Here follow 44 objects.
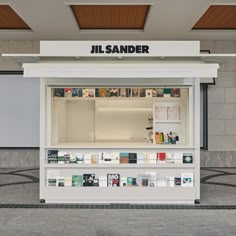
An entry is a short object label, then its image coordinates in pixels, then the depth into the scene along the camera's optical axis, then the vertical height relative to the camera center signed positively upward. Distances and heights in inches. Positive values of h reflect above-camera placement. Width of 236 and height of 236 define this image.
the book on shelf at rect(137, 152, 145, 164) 255.3 -27.7
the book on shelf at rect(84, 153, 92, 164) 255.8 -27.8
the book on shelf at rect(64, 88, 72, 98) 275.4 +20.0
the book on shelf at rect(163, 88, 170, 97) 278.2 +20.5
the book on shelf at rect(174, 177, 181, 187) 255.5 -43.9
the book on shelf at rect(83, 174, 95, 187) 255.6 -43.9
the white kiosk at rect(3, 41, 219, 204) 244.7 -16.2
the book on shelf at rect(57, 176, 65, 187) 255.6 -44.0
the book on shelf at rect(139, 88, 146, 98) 280.9 +20.6
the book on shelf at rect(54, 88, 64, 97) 270.9 +19.8
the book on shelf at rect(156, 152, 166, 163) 255.3 -27.0
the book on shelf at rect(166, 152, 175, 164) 255.4 -27.7
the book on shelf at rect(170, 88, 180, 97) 278.1 +20.4
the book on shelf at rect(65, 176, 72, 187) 255.6 -44.0
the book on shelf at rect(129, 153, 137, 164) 255.0 -27.7
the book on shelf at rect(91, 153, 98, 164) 255.6 -27.8
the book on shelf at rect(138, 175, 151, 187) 254.8 -43.4
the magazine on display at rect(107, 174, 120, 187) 254.8 -43.1
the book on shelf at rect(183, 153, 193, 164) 256.2 -27.8
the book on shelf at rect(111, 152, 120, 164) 255.4 -28.5
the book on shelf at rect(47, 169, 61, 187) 255.9 -40.6
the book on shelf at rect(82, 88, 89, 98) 279.9 +19.7
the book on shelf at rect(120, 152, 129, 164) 255.1 -29.1
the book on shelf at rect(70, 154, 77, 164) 255.4 -28.5
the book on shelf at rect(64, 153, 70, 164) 255.6 -27.8
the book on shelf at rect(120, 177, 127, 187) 254.8 -44.5
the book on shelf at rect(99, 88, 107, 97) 281.7 +20.5
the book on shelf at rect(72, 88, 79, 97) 277.6 +20.2
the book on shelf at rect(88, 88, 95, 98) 279.1 +20.1
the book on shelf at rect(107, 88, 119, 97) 279.8 +20.4
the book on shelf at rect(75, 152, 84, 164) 255.6 -27.8
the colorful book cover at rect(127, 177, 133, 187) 255.0 -44.2
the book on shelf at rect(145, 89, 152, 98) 281.1 +19.8
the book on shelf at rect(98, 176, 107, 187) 255.4 -43.9
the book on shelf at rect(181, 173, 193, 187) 256.2 -43.9
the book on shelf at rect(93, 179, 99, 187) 255.4 -44.6
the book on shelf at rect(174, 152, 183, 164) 255.8 -27.0
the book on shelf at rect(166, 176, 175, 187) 255.4 -44.5
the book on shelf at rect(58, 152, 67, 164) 255.4 -27.8
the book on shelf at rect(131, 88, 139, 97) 281.2 +20.7
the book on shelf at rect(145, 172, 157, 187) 254.7 -42.3
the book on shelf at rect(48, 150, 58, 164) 255.6 -27.2
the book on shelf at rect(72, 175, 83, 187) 255.8 -44.3
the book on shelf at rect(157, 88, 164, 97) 277.2 +20.4
